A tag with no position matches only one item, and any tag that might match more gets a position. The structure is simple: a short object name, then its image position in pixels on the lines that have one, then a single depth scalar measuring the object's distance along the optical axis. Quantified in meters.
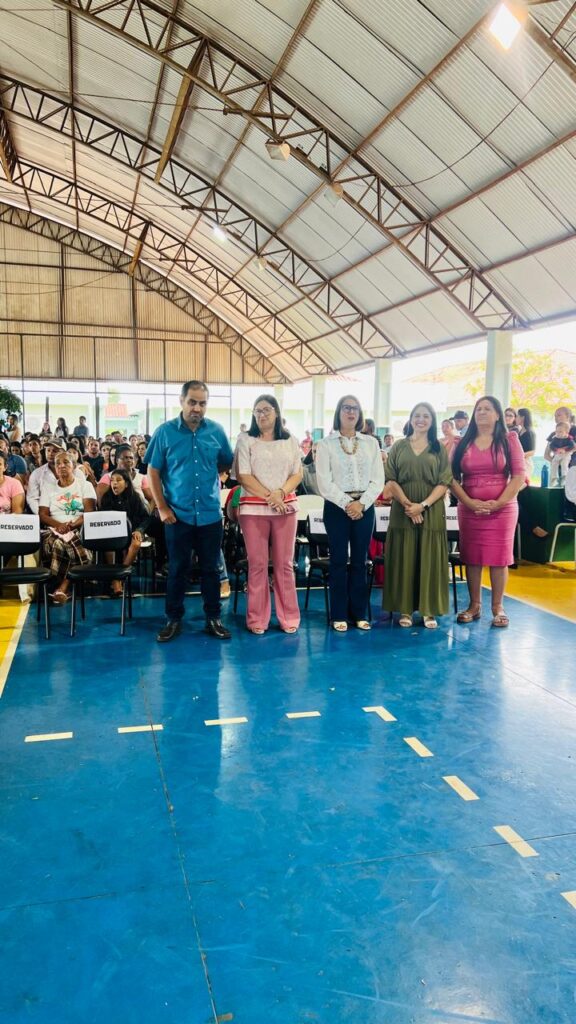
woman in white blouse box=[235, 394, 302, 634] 4.44
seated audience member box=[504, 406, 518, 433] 7.71
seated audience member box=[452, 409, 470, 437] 8.45
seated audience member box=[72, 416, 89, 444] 16.41
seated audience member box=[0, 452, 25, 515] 5.06
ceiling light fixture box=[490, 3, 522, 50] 5.01
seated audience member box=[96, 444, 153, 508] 5.40
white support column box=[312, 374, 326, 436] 21.17
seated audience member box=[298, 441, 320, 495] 7.08
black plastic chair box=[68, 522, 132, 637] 4.46
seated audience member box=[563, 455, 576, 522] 6.27
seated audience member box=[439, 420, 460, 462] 7.36
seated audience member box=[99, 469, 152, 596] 5.27
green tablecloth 7.01
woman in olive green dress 4.52
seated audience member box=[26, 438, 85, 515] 5.19
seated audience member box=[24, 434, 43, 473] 8.84
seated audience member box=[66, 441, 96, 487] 6.82
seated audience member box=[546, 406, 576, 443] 7.66
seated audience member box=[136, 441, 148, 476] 7.79
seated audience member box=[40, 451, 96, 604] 5.08
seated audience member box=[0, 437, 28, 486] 7.15
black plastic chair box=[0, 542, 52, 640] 4.38
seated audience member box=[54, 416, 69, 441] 15.01
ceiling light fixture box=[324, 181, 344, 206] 10.58
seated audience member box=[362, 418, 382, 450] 6.98
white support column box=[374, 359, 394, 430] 16.53
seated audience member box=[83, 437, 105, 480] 8.26
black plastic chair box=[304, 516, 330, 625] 4.91
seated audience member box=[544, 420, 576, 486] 7.67
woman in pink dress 4.60
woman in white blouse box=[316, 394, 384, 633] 4.46
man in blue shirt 4.28
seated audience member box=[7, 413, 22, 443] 10.90
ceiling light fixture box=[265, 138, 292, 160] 9.42
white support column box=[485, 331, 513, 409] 12.02
